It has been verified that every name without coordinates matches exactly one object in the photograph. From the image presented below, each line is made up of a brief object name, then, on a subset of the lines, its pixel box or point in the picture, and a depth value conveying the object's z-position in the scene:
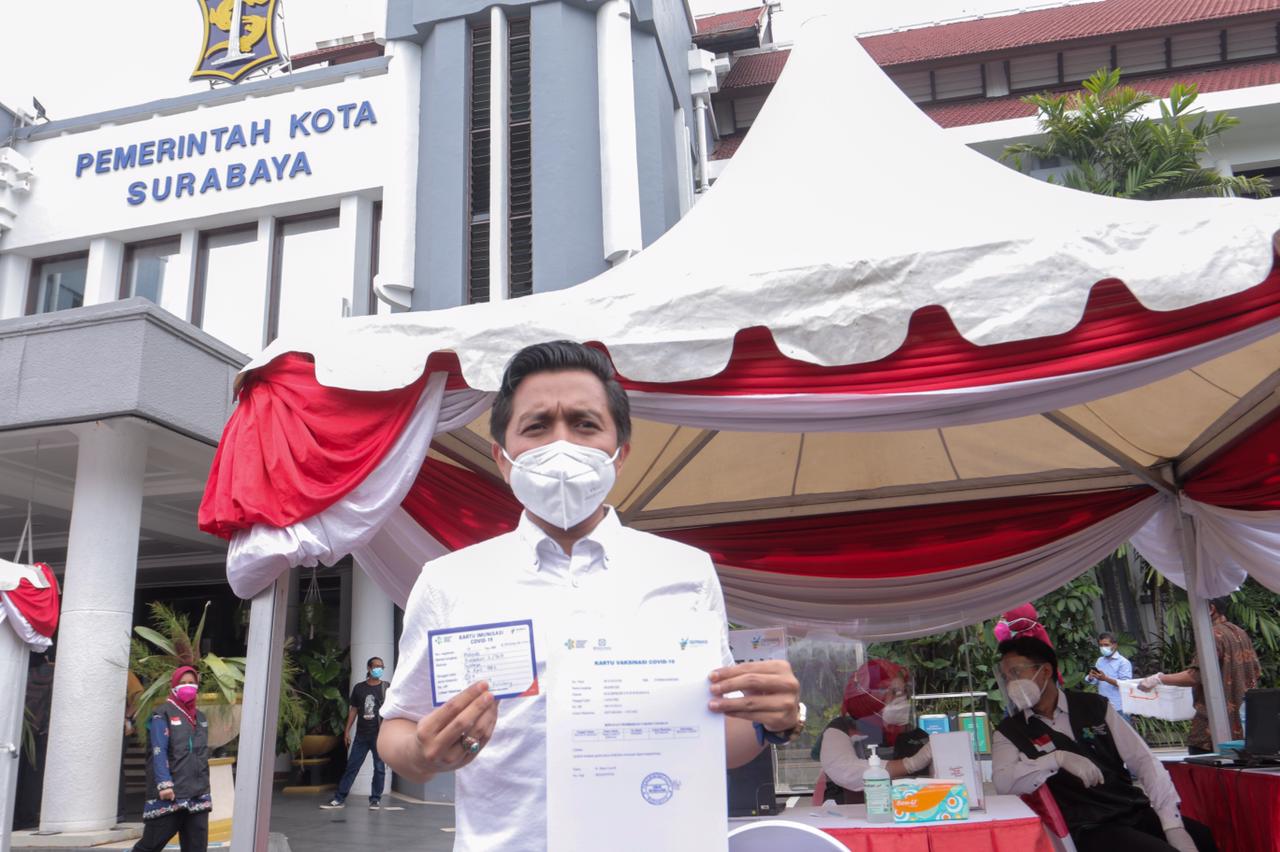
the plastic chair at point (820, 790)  4.77
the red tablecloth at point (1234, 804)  4.15
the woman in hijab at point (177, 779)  6.58
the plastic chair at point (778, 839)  1.80
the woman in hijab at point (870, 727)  4.32
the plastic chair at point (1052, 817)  4.11
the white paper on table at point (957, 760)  3.75
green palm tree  13.49
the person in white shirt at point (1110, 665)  9.95
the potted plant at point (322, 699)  13.29
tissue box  3.58
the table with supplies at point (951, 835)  3.46
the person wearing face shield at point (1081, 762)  4.21
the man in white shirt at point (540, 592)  1.55
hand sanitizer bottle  3.71
